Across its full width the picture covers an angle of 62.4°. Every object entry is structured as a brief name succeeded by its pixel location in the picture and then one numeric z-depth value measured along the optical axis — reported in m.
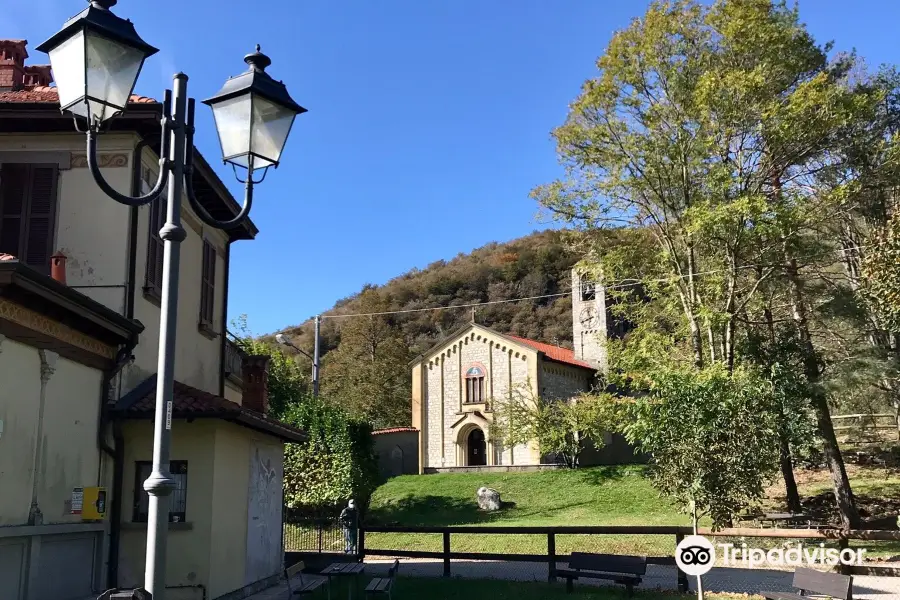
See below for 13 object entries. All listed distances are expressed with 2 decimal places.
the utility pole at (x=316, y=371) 29.24
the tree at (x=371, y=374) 53.84
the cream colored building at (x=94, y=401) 8.74
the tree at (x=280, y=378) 34.19
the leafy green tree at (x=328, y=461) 25.01
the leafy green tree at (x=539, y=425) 37.06
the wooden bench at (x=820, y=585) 9.41
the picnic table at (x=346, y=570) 11.56
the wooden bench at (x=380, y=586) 10.36
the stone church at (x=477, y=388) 43.19
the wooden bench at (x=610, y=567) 12.11
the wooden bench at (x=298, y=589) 10.91
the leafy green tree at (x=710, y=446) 14.99
